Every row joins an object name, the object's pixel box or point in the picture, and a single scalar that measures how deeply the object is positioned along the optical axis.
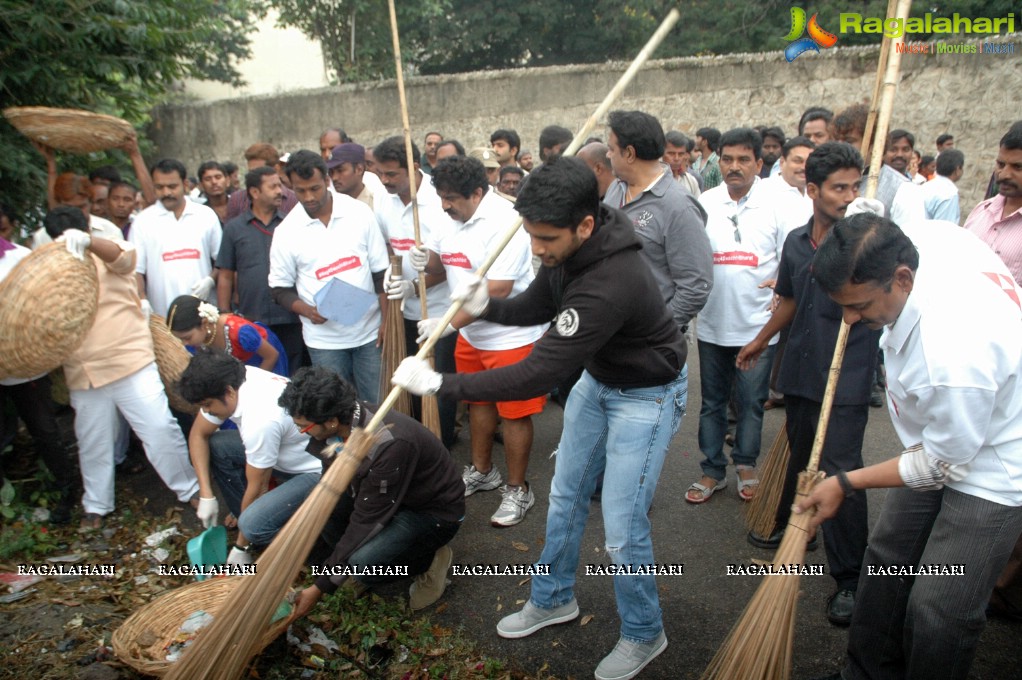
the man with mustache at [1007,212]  3.47
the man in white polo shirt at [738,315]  4.32
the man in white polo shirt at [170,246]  5.31
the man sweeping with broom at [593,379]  2.61
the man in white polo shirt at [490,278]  4.27
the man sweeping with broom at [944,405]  2.19
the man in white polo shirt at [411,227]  4.90
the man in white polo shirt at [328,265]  4.69
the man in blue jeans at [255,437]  3.71
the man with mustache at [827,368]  3.24
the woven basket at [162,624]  3.02
